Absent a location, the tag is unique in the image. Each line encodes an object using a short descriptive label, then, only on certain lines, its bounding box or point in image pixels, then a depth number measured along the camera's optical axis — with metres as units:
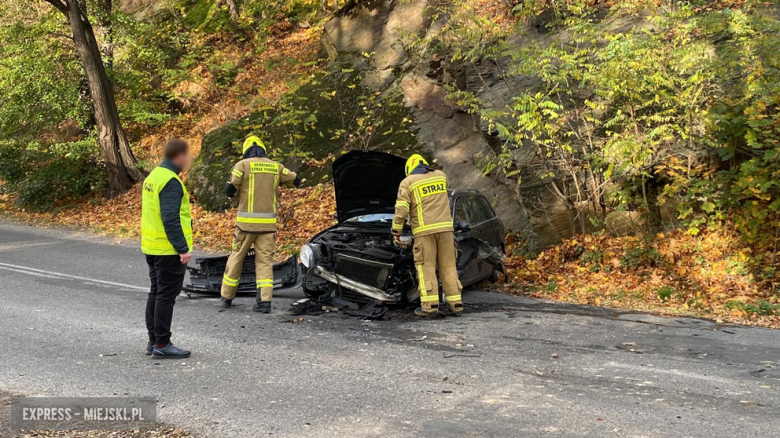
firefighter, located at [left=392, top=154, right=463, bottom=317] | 7.84
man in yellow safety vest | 5.91
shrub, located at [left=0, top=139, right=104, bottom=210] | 20.62
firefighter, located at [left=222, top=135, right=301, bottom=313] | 8.07
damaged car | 7.99
